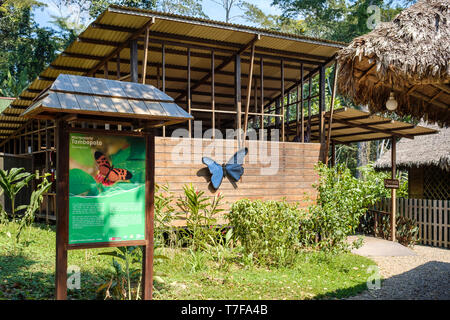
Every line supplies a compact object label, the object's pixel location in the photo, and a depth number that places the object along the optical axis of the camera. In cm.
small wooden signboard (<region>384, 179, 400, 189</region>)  1201
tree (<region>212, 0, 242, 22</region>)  3286
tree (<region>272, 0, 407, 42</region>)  2703
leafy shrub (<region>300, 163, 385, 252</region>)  859
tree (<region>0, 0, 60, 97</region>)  2784
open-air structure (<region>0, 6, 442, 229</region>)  930
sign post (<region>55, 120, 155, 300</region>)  461
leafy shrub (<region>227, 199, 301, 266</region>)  779
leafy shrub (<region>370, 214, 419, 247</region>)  1204
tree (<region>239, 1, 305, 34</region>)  3256
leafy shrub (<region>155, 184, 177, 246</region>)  795
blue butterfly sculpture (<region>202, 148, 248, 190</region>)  971
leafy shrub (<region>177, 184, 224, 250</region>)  829
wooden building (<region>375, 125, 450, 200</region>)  1357
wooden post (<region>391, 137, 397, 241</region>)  1205
